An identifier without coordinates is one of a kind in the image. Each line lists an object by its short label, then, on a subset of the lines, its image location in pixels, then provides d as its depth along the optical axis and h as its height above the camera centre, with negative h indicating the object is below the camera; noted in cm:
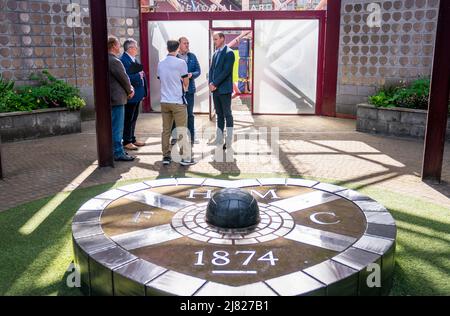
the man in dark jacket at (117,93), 730 -51
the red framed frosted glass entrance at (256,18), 1190 +110
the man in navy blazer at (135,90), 791 -50
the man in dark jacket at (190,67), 815 -10
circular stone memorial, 315 -143
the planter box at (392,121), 927 -120
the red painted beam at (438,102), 613 -53
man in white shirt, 684 -47
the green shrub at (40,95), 936 -71
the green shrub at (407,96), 948 -71
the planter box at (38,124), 902 -126
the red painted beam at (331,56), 1155 +14
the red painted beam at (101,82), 674 -31
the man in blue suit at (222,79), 785 -30
